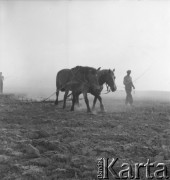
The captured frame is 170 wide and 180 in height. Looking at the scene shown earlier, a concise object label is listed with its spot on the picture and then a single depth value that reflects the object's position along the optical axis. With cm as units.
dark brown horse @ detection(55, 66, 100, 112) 1929
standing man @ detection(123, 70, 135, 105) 2534
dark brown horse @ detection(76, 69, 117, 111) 2064
